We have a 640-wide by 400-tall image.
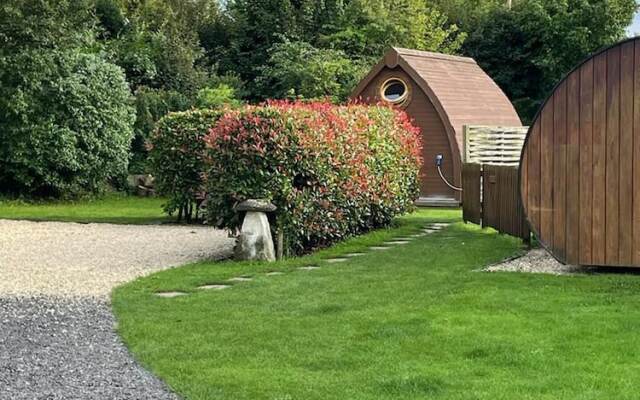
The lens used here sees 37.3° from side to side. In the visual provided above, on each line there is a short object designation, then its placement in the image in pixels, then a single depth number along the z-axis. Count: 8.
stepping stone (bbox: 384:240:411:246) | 13.79
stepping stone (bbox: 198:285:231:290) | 9.70
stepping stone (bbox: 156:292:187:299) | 9.23
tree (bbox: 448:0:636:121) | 31.34
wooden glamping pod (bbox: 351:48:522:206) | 21.73
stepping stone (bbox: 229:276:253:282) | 10.20
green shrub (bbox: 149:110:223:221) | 16.58
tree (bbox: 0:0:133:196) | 21.16
